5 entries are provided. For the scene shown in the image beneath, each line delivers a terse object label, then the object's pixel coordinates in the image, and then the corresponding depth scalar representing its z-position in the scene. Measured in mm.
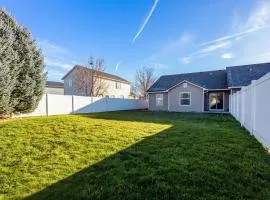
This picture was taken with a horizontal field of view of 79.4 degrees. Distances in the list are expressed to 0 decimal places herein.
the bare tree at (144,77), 32659
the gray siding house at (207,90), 15460
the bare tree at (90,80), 23201
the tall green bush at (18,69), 6929
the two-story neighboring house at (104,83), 23888
